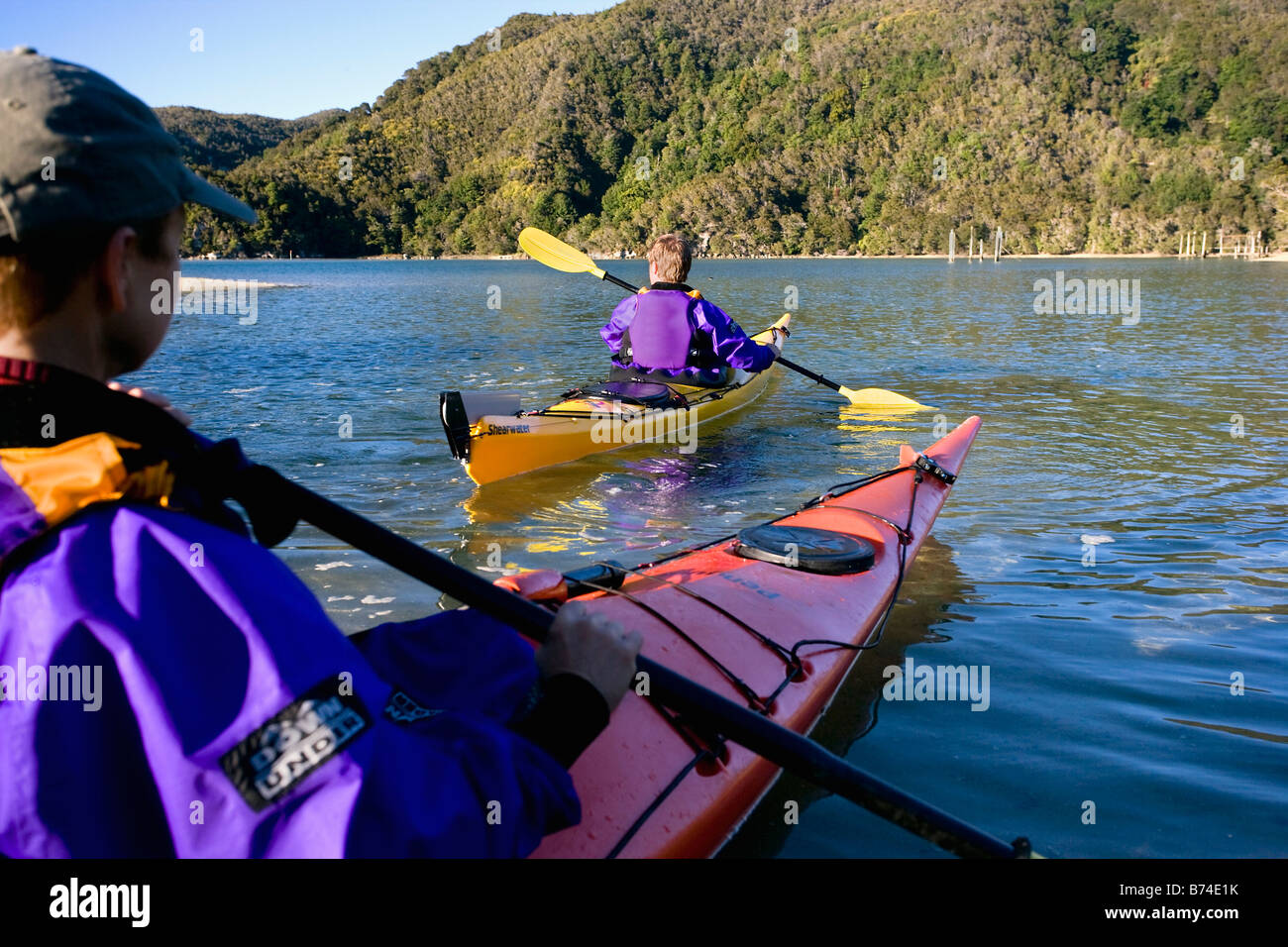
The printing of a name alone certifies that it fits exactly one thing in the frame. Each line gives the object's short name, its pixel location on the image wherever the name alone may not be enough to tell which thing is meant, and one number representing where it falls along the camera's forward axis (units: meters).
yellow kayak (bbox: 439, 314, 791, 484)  6.57
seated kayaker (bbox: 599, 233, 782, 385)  7.84
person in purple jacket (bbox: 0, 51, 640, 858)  1.05
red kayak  2.27
